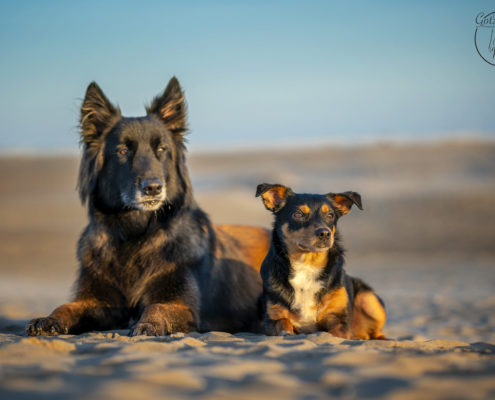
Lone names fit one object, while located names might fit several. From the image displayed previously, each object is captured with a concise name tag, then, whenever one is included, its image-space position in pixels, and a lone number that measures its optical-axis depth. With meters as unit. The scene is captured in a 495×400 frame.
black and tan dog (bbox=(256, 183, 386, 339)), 5.41
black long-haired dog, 5.51
